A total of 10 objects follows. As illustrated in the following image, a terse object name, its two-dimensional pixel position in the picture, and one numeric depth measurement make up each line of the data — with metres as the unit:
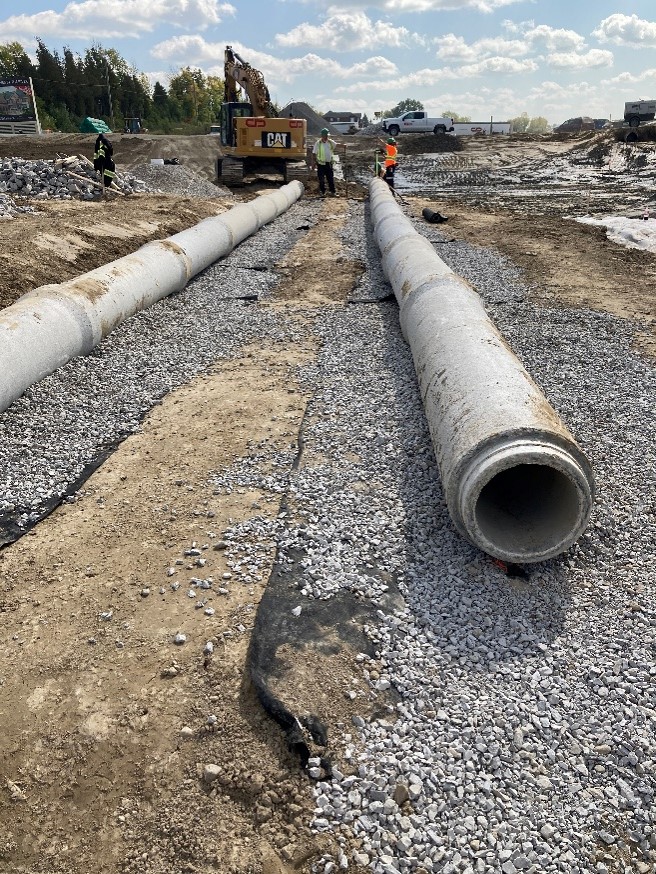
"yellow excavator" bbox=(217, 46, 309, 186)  22.34
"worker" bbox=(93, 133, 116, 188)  18.12
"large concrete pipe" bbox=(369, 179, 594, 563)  4.14
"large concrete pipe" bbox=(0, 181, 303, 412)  6.73
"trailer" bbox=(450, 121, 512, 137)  59.25
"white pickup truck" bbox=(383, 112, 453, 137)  50.78
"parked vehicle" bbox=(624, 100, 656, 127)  43.94
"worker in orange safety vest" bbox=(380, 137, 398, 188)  21.61
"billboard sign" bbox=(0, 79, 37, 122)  36.56
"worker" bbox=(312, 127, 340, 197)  20.89
